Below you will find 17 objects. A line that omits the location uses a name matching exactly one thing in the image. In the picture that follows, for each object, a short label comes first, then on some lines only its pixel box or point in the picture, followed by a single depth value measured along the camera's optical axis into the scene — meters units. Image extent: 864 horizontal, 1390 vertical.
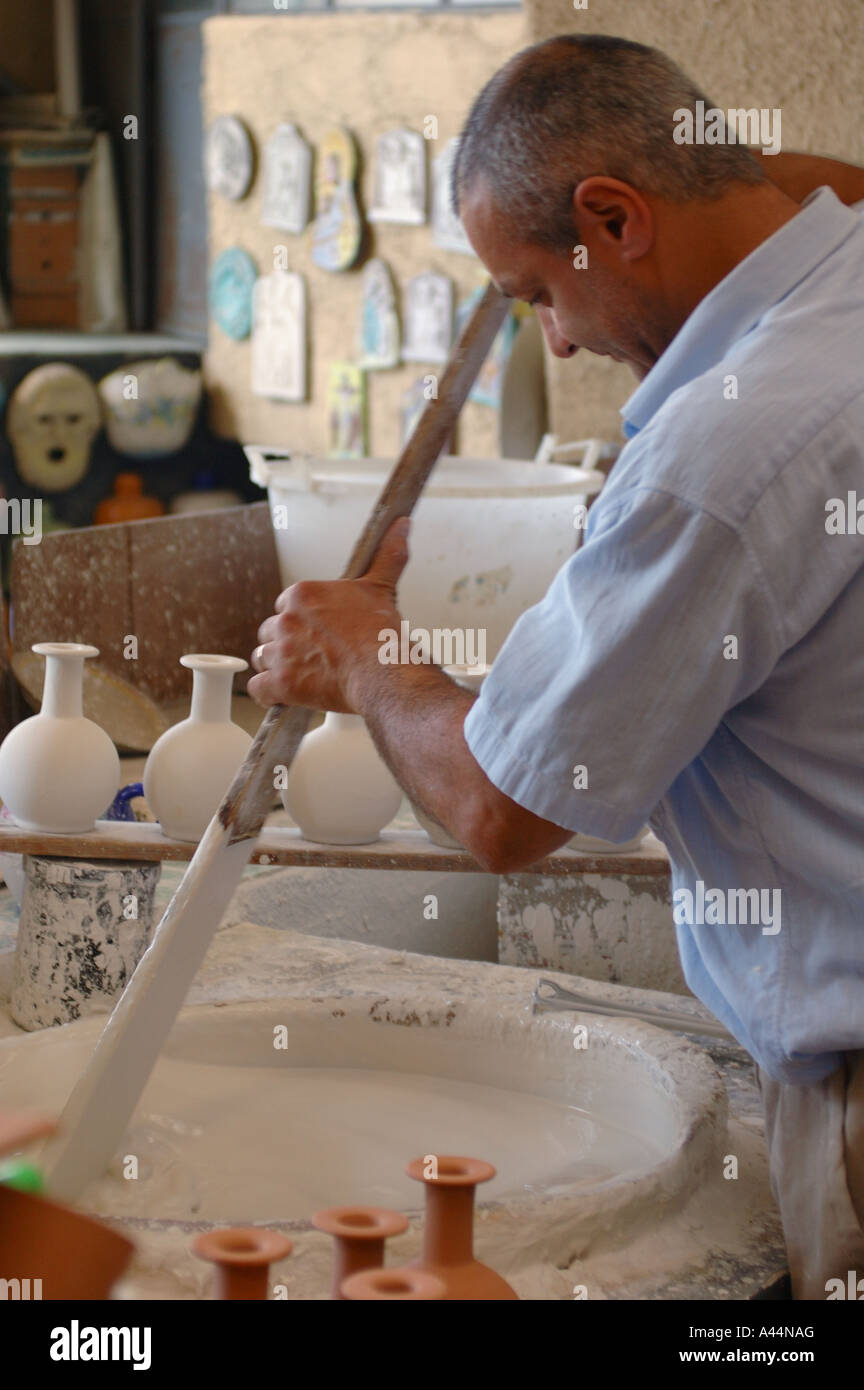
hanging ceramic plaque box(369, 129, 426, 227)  6.99
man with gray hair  1.38
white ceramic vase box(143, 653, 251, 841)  2.71
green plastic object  1.22
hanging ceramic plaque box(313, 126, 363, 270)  7.36
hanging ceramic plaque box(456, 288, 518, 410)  6.14
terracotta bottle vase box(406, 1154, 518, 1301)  1.38
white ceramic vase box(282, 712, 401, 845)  2.71
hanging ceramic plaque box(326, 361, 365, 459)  7.53
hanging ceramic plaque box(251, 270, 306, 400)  7.80
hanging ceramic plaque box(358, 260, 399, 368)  7.22
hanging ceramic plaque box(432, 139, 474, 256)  6.74
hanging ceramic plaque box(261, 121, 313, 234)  7.64
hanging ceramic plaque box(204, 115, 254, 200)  7.96
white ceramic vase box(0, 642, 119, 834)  2.71
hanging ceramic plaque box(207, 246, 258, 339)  8.14
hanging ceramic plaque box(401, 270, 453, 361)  6.89
